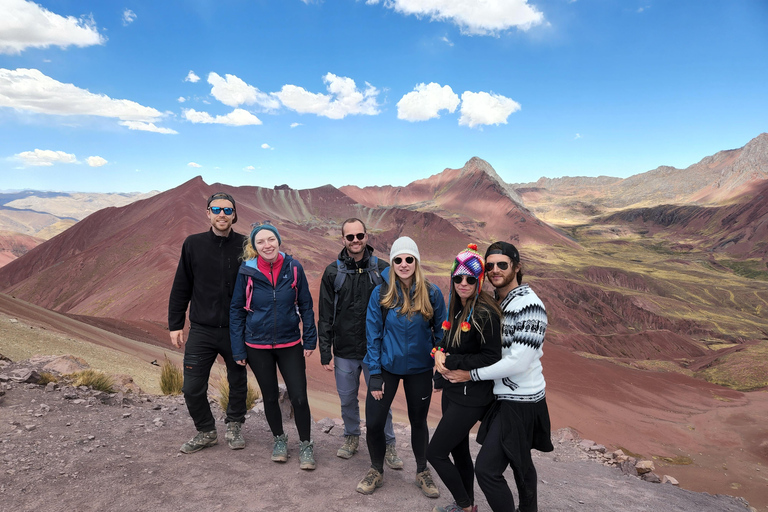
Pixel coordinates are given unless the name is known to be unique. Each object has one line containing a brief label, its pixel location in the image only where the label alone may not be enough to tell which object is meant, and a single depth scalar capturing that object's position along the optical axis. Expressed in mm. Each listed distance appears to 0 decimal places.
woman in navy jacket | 3344
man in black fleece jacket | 3504
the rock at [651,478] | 6582
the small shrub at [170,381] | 5902
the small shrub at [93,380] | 4969
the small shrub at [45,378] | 4687
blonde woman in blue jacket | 2986
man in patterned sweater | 2363
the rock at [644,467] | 6824
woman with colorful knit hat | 2506
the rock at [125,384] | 5364
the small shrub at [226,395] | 5129
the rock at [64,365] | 5223
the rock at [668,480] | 6777
